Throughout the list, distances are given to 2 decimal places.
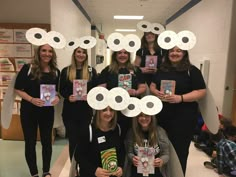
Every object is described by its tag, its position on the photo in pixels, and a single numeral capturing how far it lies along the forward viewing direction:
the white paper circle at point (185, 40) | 1.93
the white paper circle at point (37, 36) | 2.15
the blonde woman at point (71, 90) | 2.26
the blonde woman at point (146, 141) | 1.77
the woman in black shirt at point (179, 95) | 1.95
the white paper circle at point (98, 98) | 1.66
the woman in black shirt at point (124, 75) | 2.08
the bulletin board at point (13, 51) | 3.50
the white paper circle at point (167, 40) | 1.97
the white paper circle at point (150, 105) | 1.70
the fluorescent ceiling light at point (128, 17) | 7.33
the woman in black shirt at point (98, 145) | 1.71
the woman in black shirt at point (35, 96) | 2.19
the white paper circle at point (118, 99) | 1.66
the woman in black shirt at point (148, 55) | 2.39
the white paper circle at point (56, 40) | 2.22
